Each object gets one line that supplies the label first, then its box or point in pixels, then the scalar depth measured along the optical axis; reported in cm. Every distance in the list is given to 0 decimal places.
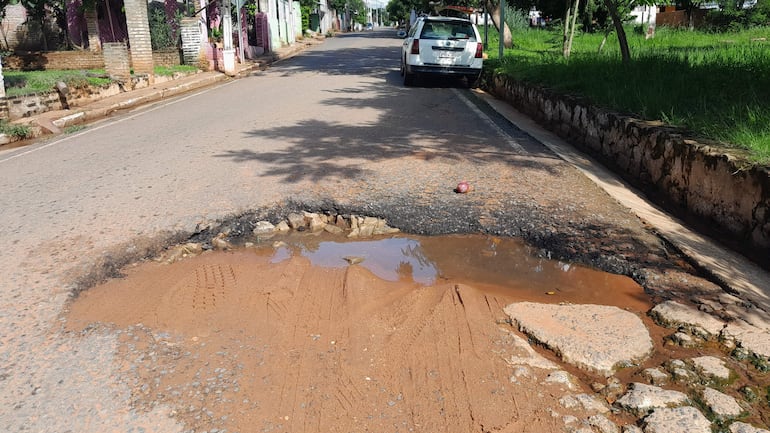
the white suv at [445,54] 1378
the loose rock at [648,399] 257
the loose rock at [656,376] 276
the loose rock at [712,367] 281
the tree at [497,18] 2186
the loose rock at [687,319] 323
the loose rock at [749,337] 302
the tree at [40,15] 1869
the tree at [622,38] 989
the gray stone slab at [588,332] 296
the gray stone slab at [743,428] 241
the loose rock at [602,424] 243
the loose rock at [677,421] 242
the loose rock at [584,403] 257
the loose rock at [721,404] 252
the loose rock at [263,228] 478
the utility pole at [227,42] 2012
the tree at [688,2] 1198
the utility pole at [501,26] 1681
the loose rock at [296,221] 492
